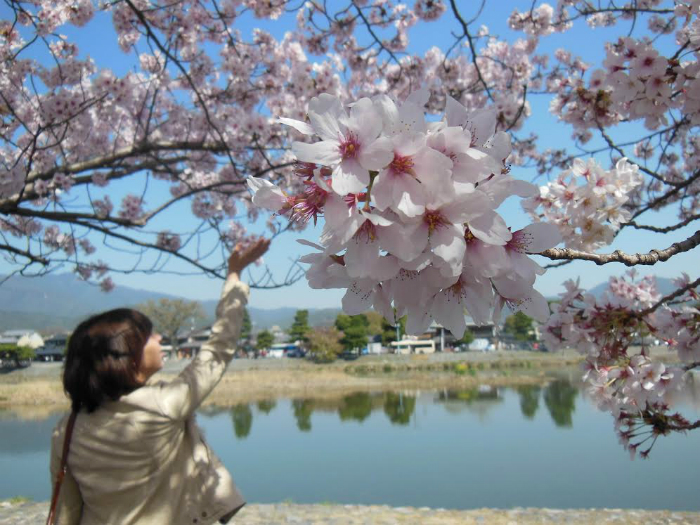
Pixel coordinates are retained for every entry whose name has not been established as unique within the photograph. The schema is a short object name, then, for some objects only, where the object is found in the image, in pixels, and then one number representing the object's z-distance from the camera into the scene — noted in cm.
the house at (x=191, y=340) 4069
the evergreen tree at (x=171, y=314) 3600
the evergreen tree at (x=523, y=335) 2611
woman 130
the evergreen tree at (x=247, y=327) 3778
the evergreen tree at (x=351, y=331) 2997
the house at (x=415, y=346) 3245
